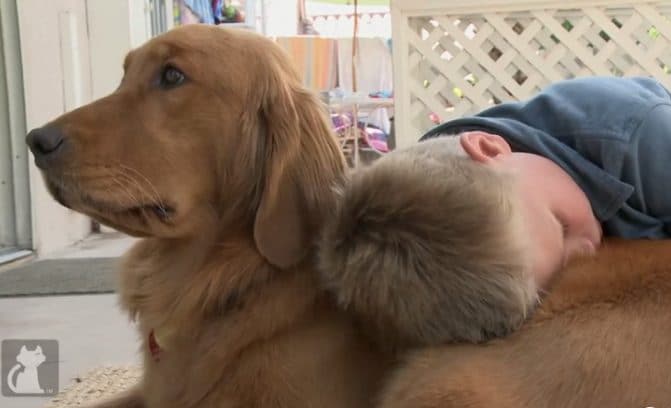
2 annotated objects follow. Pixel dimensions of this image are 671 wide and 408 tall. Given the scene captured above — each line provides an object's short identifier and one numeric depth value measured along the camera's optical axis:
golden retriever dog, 1.02
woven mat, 1.47
